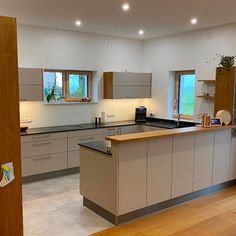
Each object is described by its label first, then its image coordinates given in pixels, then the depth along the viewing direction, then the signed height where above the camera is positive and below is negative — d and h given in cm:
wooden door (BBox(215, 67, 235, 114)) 461 +9
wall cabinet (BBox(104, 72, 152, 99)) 615 +19
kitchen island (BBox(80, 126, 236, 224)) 336 -101
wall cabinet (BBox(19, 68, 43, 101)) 503 +14
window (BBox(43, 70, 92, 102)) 575 +15
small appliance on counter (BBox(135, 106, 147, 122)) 674 -49
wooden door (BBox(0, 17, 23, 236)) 206 -26
